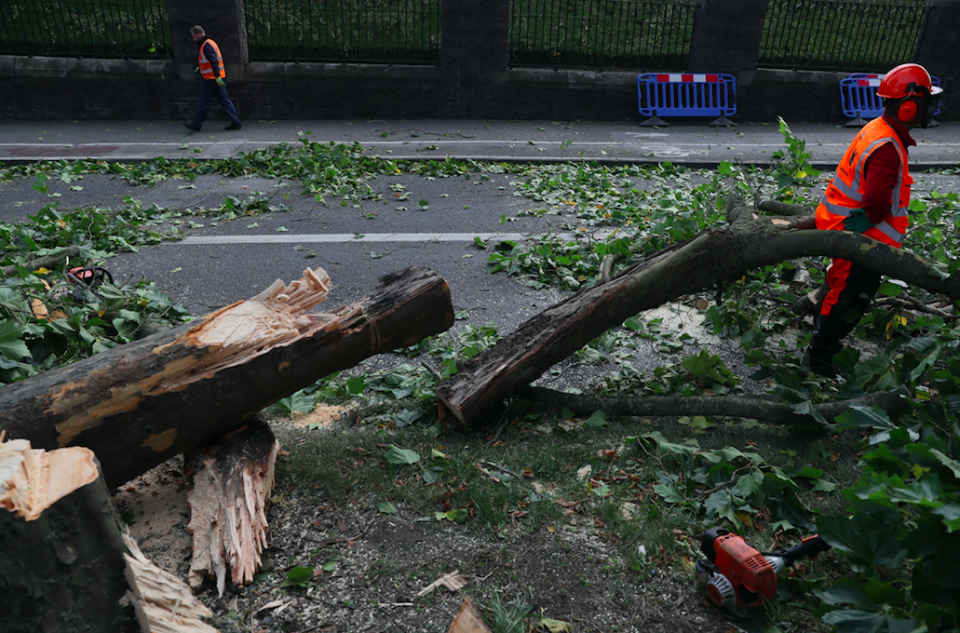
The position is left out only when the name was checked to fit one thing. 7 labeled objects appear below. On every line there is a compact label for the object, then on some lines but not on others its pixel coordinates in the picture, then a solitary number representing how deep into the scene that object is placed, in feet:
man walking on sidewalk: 39.19
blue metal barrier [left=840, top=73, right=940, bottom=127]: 45.70
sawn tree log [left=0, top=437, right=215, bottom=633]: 5.28
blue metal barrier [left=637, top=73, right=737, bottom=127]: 44.45
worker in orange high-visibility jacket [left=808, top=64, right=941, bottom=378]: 12.00
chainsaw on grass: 7.17
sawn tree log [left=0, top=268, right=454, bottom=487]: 8.18
